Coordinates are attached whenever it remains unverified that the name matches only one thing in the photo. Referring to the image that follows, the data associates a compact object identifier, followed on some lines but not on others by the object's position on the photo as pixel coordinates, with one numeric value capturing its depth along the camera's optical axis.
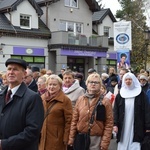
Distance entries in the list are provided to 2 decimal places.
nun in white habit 5.68
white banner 11.53
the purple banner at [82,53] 25.57
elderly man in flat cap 3.09
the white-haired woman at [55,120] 4.94
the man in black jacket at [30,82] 6.72
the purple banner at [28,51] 23.47
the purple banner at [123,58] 11.59
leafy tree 33.69
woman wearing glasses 4.83
